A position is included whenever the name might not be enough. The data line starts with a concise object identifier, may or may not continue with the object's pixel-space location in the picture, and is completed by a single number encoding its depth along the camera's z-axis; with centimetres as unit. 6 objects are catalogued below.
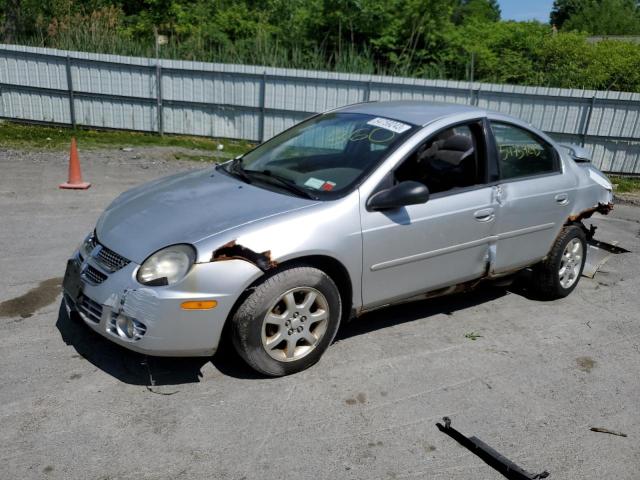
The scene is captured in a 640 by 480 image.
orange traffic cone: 852
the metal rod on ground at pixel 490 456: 303
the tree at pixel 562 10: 6200
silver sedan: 344
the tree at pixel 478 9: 4011
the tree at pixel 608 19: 4753
